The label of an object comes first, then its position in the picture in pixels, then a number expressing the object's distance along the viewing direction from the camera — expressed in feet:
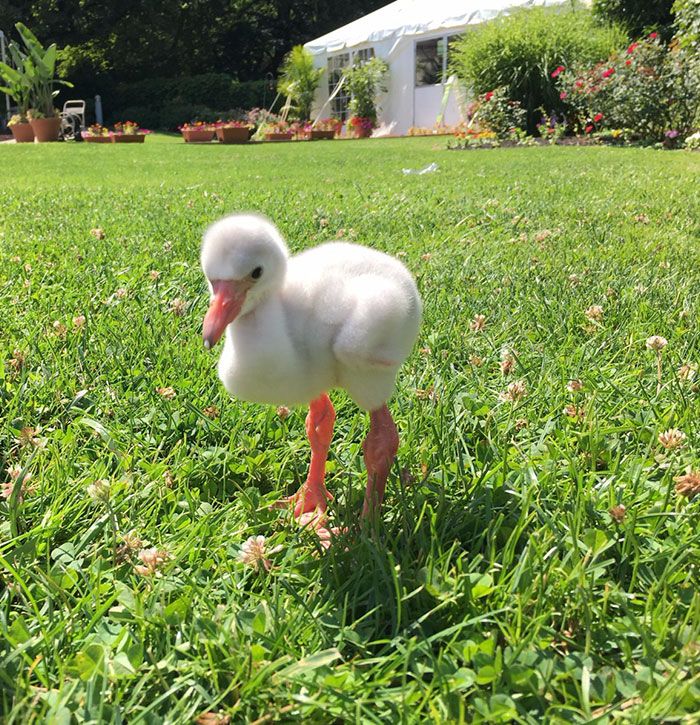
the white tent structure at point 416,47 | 72.74
